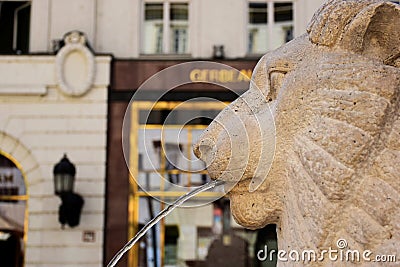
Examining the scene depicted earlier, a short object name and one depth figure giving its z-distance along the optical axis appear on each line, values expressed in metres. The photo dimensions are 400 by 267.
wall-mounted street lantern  11.29
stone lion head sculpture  1.96
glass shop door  11.25
